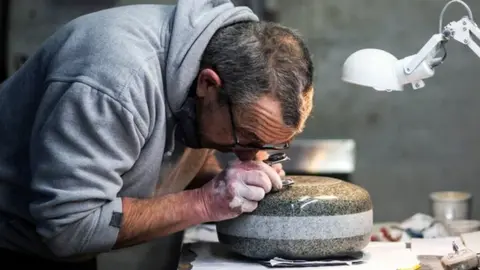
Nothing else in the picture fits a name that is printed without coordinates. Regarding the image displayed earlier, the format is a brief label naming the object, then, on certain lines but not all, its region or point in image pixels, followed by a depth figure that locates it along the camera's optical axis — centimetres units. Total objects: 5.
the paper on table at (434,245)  175
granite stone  165
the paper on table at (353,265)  166
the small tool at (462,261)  160
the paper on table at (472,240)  170
